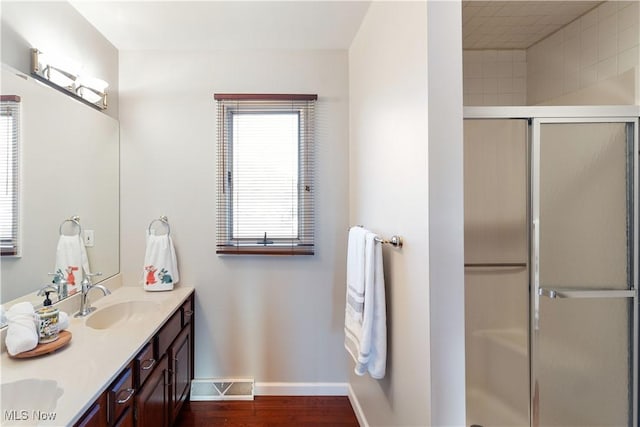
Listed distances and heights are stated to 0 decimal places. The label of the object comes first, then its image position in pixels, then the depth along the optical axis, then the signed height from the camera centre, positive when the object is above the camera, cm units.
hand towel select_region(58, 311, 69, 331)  122 -44
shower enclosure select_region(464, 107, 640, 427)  144 -25
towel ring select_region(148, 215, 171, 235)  207 -3
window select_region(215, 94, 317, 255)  208 +27
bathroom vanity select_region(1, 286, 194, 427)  89 -55
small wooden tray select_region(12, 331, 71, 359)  109 -50
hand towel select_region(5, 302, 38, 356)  108 -43
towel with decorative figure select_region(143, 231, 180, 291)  196 -33
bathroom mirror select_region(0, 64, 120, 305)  133 +20
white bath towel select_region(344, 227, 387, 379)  134 -44
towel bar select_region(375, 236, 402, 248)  126 -11
